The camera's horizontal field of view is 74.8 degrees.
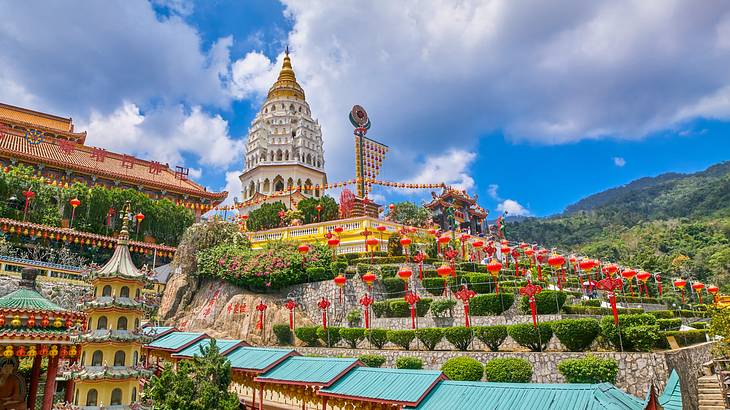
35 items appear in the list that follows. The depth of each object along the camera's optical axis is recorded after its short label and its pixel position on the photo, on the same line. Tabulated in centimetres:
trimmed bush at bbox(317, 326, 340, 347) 2598
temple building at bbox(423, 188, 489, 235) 6656
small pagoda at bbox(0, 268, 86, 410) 1421
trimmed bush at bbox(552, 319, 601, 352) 1797
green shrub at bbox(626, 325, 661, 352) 1661
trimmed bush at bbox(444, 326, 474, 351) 2073
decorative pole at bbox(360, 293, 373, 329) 2407
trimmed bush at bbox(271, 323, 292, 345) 2804
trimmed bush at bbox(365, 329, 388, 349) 2366
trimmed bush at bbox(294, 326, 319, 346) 2670
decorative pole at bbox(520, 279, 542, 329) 1908
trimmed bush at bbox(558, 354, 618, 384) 1591
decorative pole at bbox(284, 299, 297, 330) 2817
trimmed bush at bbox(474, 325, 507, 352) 1994
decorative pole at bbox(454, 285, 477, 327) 2100
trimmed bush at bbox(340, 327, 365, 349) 2462
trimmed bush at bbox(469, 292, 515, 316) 2281
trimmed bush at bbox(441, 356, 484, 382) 1808
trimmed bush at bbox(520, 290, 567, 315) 2111
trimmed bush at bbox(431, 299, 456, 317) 2386
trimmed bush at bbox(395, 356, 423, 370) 1992
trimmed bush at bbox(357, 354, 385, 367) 2110
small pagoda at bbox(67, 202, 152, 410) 1444
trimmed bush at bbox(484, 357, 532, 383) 1753
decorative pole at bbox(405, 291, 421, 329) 2303
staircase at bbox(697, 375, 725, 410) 2177
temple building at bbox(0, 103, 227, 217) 4619
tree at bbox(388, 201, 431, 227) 5322
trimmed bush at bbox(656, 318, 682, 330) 2289
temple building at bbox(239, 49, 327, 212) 6372
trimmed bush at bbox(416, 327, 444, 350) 2141
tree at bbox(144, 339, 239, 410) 1359
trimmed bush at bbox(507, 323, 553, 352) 1892
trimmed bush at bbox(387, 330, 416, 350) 2249
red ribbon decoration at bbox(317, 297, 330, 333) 2611
